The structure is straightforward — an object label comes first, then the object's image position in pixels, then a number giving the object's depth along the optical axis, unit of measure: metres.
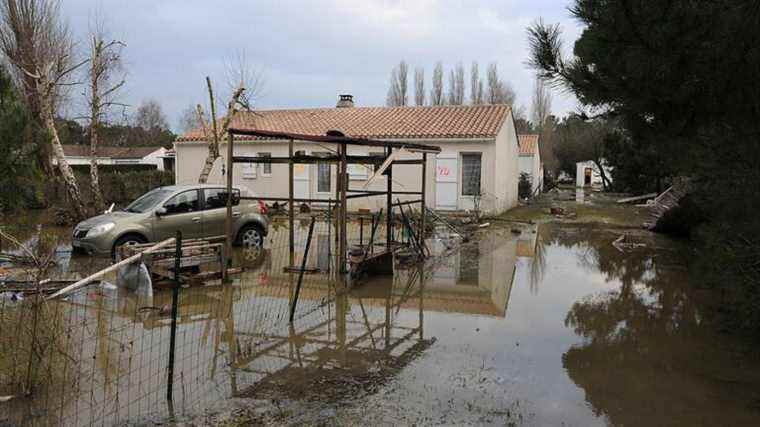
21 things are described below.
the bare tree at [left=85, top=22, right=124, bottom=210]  17.09
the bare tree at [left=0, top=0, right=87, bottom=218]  18.57
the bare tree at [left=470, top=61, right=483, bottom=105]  52.16
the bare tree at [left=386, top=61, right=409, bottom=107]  51.03
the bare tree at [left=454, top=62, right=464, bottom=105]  51.81
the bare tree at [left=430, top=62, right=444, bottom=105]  51.24
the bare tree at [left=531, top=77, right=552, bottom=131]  59.84
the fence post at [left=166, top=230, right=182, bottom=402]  4.90
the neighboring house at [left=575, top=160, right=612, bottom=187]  54.03
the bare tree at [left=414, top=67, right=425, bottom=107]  51.25
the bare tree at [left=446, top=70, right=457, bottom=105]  51.69
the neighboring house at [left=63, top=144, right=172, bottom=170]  44.58
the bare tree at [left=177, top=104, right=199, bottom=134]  48.12
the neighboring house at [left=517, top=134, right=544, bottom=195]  35.59
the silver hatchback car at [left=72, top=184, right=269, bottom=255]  11.25
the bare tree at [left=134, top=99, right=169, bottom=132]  57.63
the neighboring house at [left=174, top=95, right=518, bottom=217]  21.39
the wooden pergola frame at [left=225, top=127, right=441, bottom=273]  9.05
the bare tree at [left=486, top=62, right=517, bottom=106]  52.42
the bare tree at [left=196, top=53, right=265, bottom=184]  18.69
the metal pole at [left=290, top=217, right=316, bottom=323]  7.46
